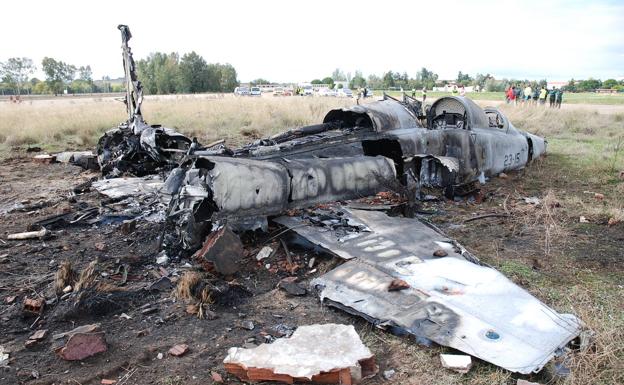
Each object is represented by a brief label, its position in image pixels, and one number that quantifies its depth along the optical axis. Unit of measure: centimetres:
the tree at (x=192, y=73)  7012
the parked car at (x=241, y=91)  5483
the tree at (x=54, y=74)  7731
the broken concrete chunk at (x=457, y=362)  380
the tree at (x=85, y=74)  10290
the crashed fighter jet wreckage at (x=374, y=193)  419
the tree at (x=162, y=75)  7000
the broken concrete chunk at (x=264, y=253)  620
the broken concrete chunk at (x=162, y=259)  607
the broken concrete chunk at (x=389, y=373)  385
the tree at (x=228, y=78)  7680
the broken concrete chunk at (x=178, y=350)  416
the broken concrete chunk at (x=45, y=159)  1408
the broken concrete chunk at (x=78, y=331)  443
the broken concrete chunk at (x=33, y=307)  483
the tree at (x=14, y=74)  8369
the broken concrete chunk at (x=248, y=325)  463
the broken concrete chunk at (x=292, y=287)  534
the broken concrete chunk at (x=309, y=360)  365
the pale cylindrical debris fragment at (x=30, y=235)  707
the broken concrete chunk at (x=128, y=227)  711
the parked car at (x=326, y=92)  5397
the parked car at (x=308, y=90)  5565
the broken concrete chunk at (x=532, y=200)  922
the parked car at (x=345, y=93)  4779
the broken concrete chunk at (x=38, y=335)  440
